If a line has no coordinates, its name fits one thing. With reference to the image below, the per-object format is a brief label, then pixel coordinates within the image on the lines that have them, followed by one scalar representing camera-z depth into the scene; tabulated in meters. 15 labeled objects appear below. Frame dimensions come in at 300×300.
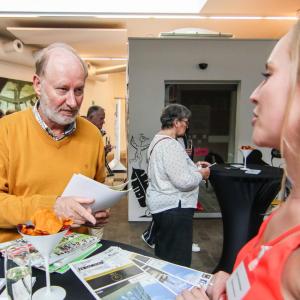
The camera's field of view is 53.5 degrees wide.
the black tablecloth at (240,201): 2.56
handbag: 4.01
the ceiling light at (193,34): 4.28
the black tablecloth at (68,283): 1.01
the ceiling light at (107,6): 4.70
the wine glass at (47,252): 0.91
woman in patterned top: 2.33
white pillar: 8.50
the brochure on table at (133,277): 1.02
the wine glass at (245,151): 3.10
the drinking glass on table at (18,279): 0.90
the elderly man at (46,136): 1.42
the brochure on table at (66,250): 1.17
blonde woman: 0.58
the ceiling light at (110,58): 8.67
